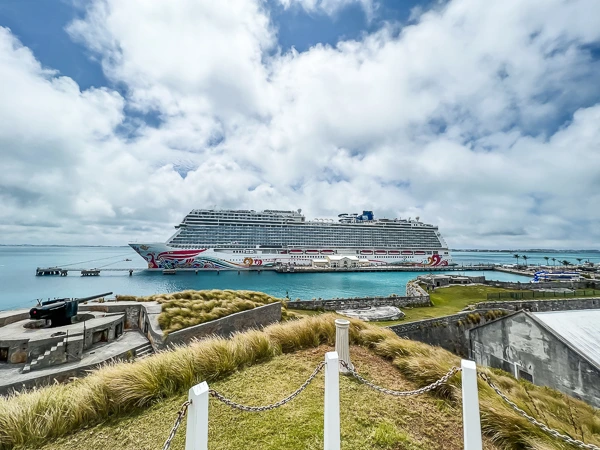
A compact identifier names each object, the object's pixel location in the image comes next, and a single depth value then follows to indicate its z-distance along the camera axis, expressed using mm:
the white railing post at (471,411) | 2174
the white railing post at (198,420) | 1700
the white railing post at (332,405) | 2203
